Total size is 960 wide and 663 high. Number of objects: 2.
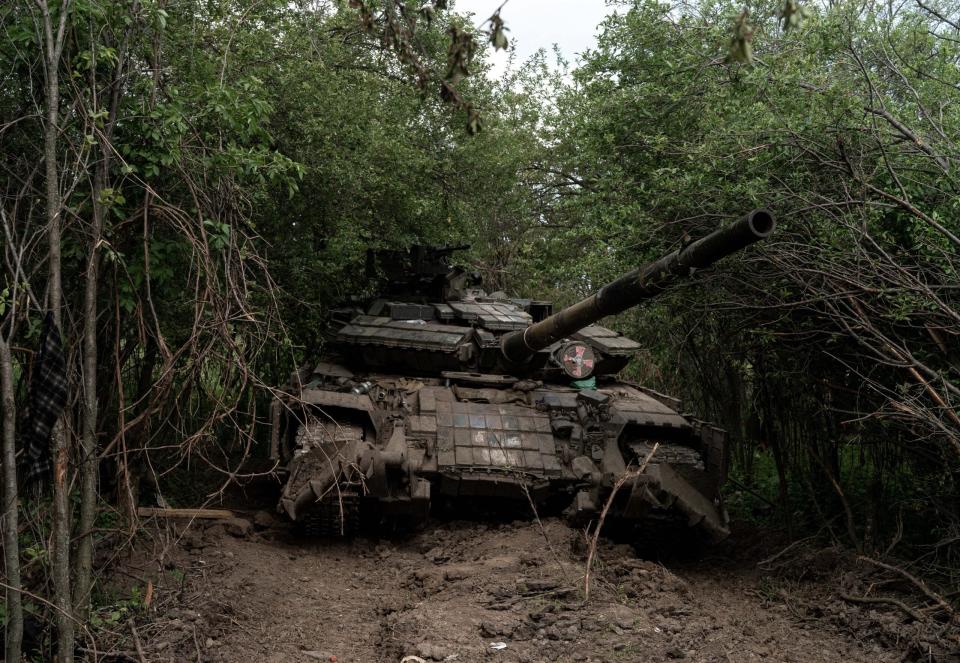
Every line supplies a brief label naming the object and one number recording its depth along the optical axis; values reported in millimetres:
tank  8039
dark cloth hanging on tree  5164
